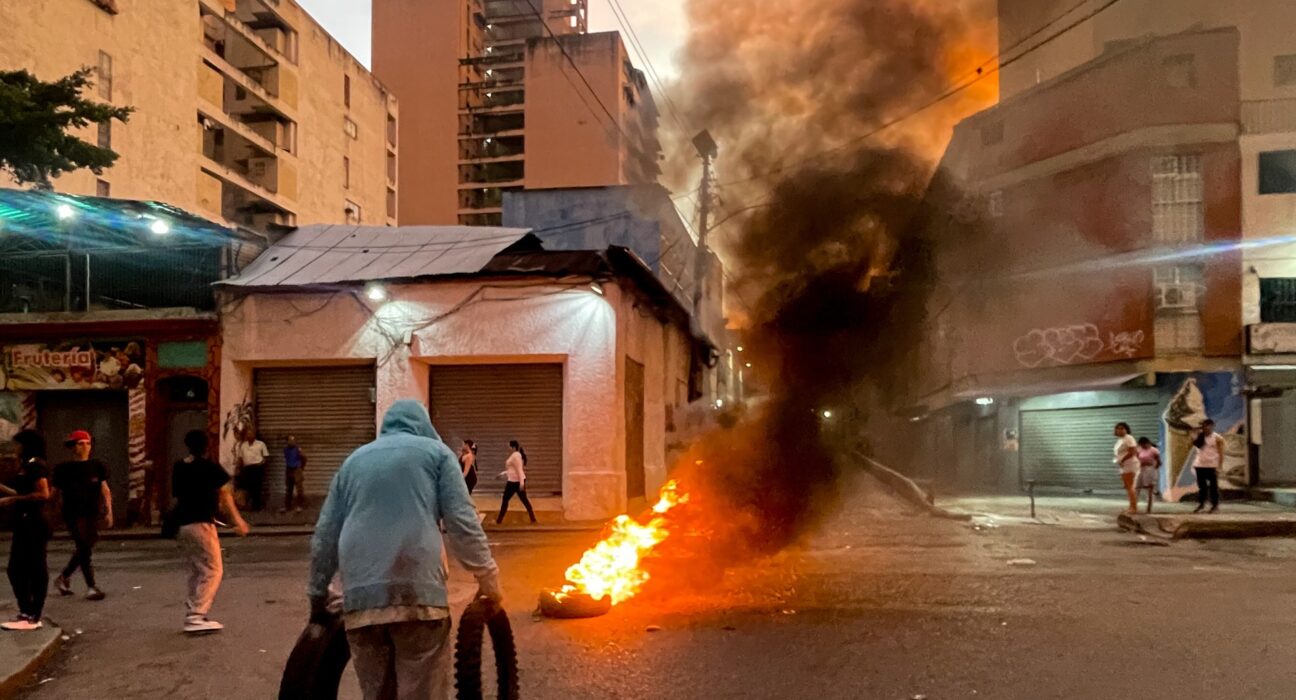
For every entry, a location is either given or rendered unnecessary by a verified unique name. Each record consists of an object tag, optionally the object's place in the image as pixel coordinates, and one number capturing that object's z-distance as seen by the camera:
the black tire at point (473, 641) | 4.35
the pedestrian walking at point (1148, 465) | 15.38
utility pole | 11.96
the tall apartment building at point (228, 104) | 31.06
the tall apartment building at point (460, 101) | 65.25
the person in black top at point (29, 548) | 7.44
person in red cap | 8.70
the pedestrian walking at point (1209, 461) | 14.67
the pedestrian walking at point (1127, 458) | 15.29
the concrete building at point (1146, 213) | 21.25
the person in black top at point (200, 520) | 7.34
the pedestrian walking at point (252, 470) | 17.95
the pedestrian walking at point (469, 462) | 14.92
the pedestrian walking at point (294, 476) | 17.84
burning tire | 7.64
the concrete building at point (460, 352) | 17.28
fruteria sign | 18.30
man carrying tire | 3.69
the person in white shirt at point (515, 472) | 15.63
